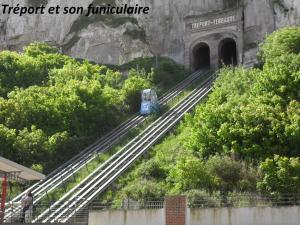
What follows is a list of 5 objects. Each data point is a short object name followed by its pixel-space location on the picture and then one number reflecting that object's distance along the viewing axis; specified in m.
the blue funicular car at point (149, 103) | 42.38
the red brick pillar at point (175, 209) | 21.91
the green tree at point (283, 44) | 40.25
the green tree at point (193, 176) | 25.42
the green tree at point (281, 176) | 24.20
